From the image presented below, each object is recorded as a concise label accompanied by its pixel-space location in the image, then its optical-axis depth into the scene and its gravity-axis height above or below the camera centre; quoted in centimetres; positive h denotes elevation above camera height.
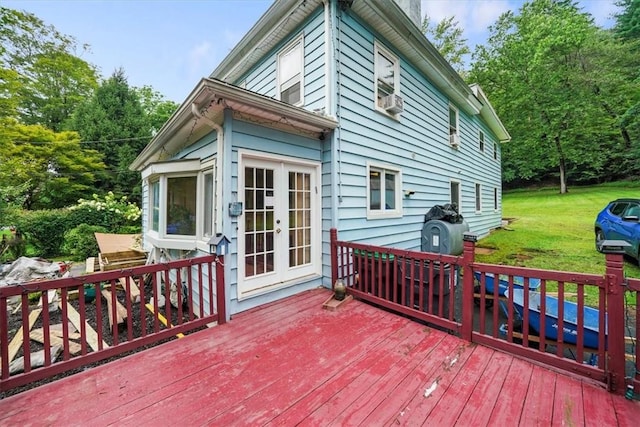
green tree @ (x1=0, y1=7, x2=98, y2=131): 1352 +854
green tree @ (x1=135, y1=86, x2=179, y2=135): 1911 +896
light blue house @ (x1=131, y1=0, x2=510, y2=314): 334 +112
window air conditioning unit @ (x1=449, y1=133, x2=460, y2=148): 810 +235
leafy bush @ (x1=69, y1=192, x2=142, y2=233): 978 +12
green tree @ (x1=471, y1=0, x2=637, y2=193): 1788 +950
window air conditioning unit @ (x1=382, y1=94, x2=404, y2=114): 527 +229
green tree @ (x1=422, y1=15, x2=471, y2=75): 1662 +1175
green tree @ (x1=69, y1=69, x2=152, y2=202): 1430 +499
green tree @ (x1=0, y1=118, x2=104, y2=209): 1074 +252
